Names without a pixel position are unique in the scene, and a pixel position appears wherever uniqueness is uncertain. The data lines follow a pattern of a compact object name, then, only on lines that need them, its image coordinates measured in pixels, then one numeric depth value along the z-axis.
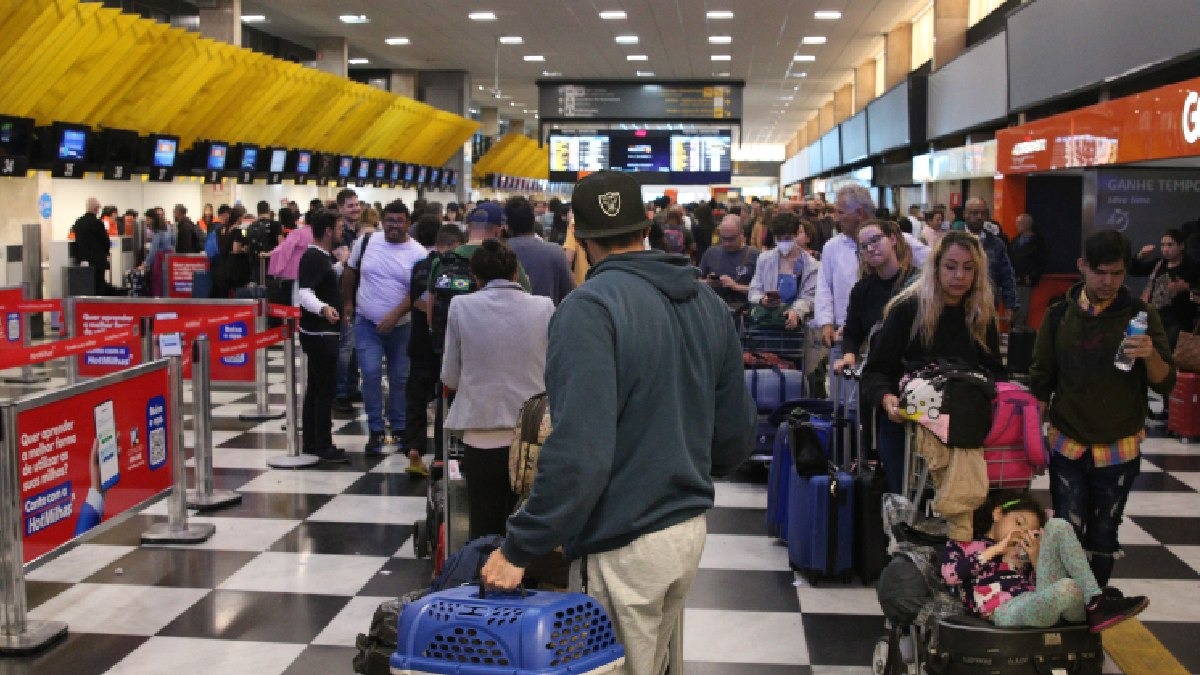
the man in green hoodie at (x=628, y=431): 2.55
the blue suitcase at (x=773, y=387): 7.92
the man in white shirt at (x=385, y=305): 8.12
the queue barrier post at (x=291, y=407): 8.42
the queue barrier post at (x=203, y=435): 7.13
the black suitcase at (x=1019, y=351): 11.15
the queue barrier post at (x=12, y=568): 4.77
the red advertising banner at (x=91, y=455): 4.96
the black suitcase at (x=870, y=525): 5.75
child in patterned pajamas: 3.76
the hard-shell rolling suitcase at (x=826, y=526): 5.72
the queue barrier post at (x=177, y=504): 6.32
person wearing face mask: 9.11
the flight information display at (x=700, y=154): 26.94
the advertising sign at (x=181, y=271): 15.24
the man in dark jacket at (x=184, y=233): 16.70
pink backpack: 4.56
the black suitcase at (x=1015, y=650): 3.79
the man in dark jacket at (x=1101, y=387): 4.89
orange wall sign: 9.08
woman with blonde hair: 4.89
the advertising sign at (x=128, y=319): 9.58
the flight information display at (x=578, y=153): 27.03
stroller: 3.80
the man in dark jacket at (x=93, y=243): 15.83
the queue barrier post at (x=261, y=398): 10.15
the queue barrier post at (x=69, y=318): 9.77
